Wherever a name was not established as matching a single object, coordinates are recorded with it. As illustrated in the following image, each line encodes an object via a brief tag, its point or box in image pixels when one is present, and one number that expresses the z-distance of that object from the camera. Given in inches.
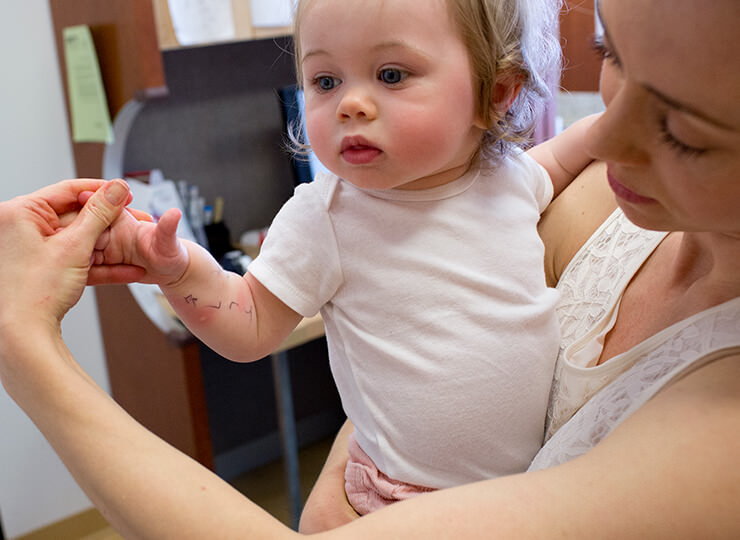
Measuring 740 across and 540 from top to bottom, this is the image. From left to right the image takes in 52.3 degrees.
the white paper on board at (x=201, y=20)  80.8
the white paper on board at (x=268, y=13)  87.5
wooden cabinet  81.9
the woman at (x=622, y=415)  23.5
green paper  86.0
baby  34.4
